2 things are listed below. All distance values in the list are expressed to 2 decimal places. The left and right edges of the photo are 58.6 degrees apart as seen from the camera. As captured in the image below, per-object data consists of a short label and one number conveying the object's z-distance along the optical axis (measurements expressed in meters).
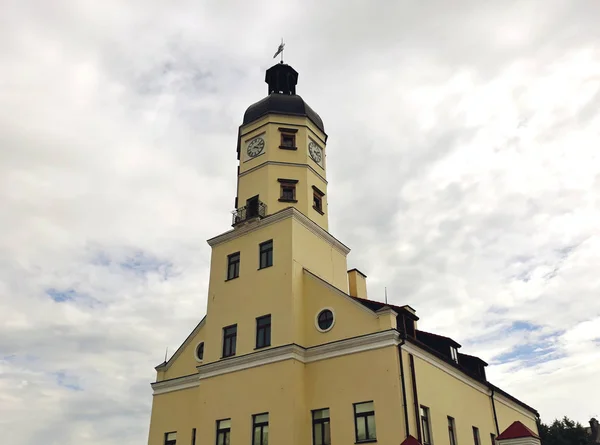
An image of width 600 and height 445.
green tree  53.16
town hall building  23.31
